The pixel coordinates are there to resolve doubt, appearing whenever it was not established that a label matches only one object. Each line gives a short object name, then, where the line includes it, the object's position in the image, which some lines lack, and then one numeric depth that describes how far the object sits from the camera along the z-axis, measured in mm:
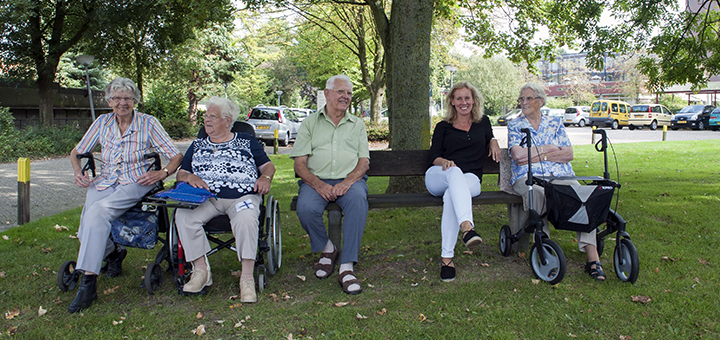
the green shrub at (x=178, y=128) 24250
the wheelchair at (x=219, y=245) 3967
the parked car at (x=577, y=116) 39088
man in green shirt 4352
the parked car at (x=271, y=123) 21688
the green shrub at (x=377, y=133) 22688
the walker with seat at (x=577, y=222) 3945
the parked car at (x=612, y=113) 34188
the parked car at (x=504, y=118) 46312
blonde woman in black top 4590
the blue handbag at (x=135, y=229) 4098
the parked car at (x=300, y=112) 26809
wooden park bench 4547
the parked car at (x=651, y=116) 33188
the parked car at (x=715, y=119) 28789
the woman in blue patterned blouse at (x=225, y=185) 3938
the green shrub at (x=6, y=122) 15369
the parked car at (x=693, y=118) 30203
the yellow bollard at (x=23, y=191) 6258
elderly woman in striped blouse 4020
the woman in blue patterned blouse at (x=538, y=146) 4637
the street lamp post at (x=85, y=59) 16531
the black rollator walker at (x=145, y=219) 4031
